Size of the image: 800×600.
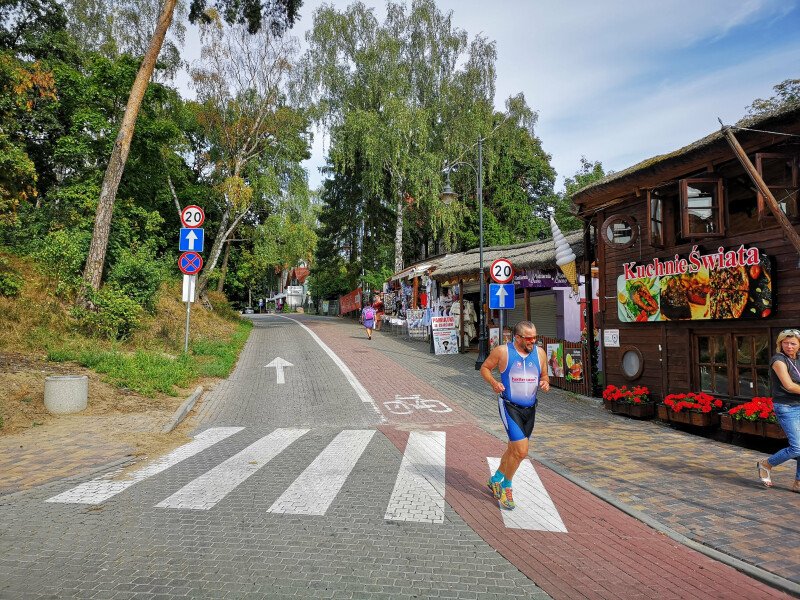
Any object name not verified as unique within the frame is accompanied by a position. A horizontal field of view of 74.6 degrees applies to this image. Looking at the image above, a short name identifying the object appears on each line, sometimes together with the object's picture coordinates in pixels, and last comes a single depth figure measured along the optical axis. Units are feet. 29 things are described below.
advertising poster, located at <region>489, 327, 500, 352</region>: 59.36
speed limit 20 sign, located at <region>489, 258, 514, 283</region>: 48.34
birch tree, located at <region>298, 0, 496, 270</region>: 100.37
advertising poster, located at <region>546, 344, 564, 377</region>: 44.35
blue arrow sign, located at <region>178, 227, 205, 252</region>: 45.70
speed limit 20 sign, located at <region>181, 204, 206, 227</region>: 45.32
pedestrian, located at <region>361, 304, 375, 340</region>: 82.43
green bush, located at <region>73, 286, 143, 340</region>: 46.32
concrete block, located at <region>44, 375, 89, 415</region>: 30.07
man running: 16.71
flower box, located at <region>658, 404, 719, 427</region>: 29.37
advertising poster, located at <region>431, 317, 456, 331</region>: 65.26
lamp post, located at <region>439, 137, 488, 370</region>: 54.44
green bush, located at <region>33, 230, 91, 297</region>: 48.65
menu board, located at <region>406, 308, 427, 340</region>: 81.56
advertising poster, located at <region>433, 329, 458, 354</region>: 64.95
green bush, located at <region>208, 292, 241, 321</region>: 101.43
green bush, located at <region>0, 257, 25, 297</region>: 44.85
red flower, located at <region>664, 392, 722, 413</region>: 29.48
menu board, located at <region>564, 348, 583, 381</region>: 42.33
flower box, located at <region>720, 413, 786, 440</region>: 25.11
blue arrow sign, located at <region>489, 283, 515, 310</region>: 48.70
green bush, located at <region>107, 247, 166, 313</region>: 49.83
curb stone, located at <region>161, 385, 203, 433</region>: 28.60
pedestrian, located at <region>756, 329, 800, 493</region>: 18.70
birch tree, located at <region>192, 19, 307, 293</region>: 88.28
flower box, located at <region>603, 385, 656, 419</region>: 34.06
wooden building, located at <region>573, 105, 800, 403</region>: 27.35
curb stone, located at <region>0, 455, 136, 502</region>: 17.81
